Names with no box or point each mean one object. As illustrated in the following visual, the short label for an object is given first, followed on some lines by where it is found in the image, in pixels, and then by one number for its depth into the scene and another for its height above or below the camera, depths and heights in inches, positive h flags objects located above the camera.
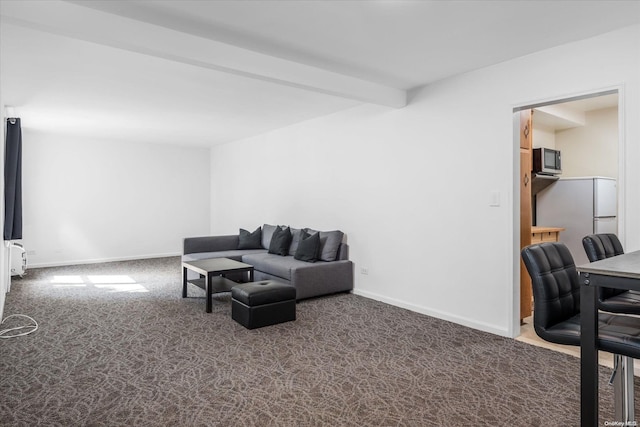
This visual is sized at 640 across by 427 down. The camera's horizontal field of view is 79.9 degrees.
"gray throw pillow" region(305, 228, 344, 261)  205.6 -19.1
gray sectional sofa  190.4 -27.5
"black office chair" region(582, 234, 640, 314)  85.7 -20.9
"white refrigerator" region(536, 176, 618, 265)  195.8 -0.1
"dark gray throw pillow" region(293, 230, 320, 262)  202.2 -21.1
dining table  63.2 -17.8
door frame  128.4 +4.5
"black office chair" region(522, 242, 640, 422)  70.0 -21.6
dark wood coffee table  170.1 -28.3
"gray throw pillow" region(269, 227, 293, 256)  225.8 -19.3
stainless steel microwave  197.8 +24.4
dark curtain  193.0 +14.7
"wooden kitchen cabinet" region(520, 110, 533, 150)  151.6 +31.9
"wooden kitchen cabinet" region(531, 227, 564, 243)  179.1 -12.8
